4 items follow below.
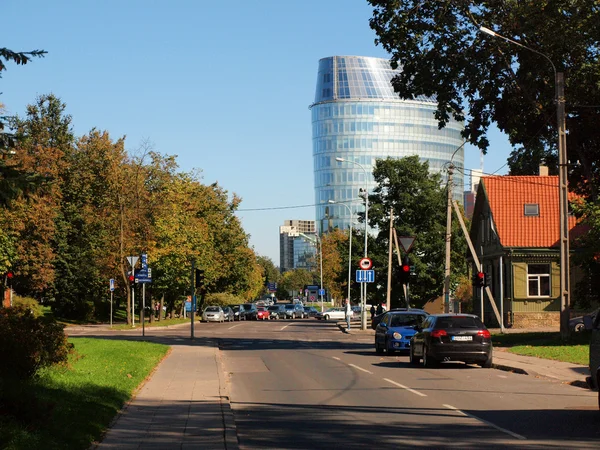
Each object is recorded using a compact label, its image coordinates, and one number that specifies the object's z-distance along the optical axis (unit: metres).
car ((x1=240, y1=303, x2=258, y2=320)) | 91.59
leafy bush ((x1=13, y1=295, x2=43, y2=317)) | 54.68
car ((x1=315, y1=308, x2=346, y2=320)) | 93.25
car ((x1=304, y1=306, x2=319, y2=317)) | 107.62
